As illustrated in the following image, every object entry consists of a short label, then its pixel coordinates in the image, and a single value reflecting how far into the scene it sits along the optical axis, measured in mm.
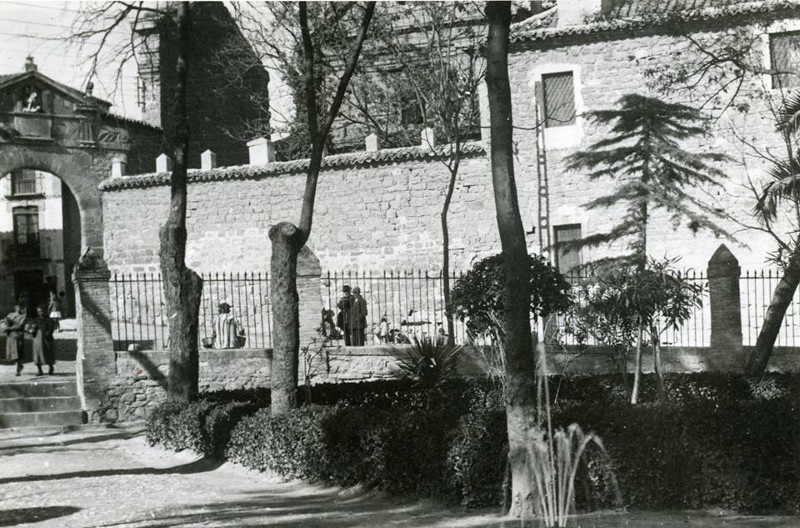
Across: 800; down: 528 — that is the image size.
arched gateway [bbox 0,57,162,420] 30047
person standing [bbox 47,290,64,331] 31972
